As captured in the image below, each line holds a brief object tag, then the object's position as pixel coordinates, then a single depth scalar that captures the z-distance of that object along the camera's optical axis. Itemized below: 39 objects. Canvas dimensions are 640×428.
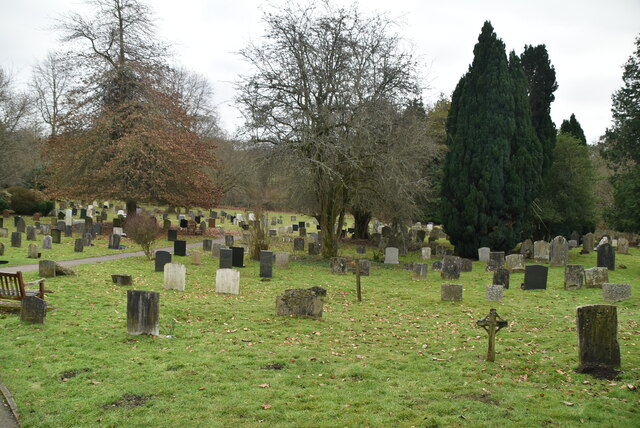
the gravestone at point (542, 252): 24.08
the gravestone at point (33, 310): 9.64
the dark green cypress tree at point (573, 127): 38.75
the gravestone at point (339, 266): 19.19
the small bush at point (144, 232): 19.89
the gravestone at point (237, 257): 19.66
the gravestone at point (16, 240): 21.53
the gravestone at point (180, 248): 22.19
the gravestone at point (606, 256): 20.40
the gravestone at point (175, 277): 14.13
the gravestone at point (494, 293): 13.92
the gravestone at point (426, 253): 24.98
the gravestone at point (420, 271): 18.62
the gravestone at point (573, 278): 16.00
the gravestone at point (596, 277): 16.08
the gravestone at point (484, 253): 24.78
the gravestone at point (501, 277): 16.02
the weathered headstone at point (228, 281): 14.12
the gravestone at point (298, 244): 25.84
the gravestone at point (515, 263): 20.28
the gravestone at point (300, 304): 11.14
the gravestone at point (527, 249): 26.07
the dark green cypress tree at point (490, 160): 26.11
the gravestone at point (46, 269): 14.45
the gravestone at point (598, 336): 7.62
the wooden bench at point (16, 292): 9.99
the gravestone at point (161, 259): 17.30
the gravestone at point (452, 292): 13.70
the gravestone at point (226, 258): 17.64
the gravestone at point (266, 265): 17.61
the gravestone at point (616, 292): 13.52
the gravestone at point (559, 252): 22.20
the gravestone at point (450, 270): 18.38
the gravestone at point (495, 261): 20.56
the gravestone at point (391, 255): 22.95
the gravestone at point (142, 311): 9.23
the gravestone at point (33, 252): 18.81
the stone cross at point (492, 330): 8.31
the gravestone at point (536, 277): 16.05
